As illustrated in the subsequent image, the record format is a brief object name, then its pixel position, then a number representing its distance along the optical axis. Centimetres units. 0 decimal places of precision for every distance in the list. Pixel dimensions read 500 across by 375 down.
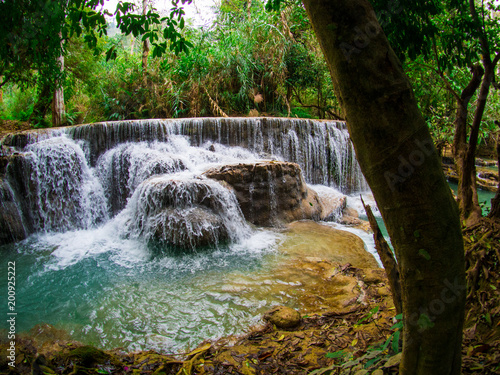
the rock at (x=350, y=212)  764
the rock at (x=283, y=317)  302
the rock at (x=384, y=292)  339
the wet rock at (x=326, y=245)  495
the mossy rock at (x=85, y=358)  222
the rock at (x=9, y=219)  611
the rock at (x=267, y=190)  664
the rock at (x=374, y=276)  387
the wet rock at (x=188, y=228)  536
